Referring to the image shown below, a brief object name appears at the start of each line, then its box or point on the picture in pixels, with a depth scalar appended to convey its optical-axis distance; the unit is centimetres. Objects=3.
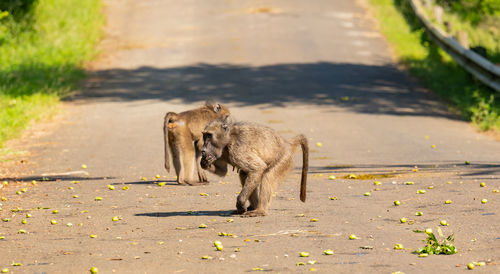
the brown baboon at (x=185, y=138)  2156
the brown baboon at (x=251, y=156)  1703
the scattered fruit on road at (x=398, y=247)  1428
